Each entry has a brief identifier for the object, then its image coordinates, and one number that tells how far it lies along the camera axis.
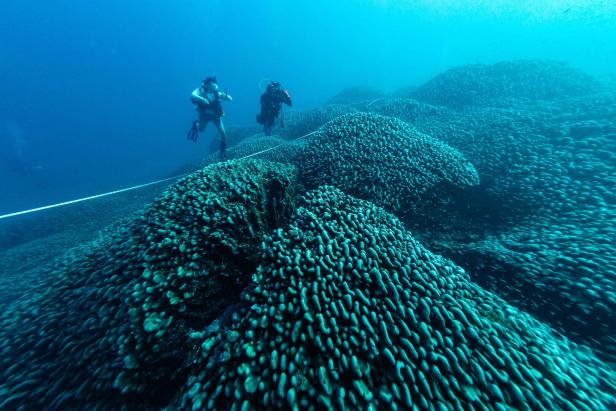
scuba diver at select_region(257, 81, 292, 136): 11.02
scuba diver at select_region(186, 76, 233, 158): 10.53
